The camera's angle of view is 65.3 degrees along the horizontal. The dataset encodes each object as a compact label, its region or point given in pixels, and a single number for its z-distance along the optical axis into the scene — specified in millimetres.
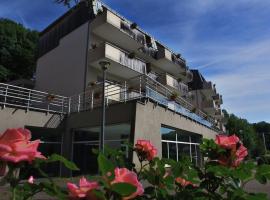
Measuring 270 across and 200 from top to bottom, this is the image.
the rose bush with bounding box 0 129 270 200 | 649
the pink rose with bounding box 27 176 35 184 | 864
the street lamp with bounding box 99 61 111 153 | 8287
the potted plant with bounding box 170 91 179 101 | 11413
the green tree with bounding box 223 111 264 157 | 40053
